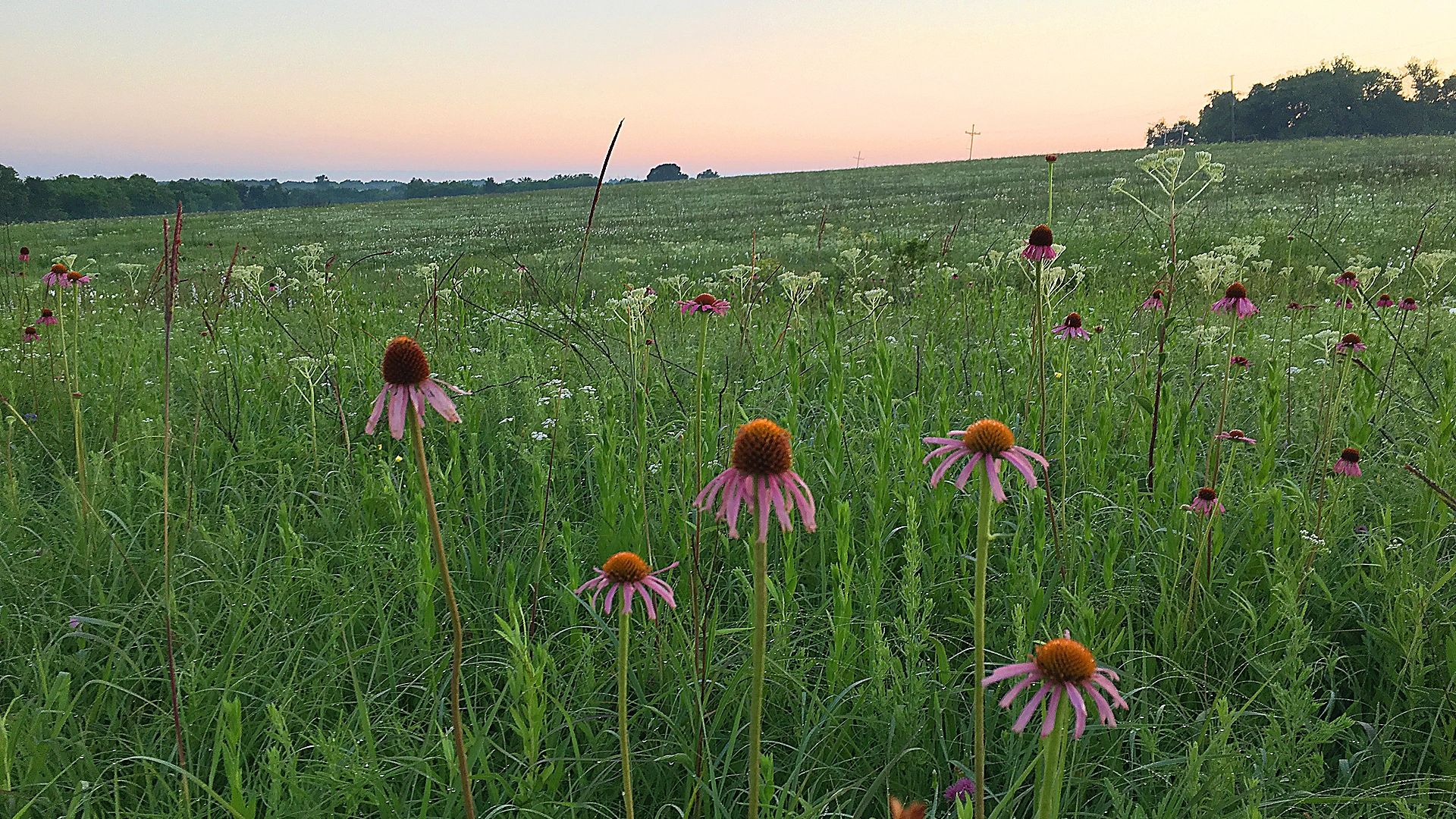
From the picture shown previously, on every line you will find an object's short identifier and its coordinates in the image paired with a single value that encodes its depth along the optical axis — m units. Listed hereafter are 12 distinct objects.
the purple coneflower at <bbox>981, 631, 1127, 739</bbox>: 0.83
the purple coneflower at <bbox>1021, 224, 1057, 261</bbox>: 2.36
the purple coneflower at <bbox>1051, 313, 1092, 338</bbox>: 3.09
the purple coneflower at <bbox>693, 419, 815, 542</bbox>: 0.90
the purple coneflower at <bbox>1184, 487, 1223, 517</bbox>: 1.99
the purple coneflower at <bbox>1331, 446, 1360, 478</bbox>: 2.24
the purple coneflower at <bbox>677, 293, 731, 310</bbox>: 2.14
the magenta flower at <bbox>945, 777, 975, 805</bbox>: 1.38
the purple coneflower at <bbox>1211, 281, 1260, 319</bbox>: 2.62
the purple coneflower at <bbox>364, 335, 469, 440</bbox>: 0.94
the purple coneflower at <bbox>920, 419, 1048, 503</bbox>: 0.99
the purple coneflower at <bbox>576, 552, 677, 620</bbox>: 1.05
